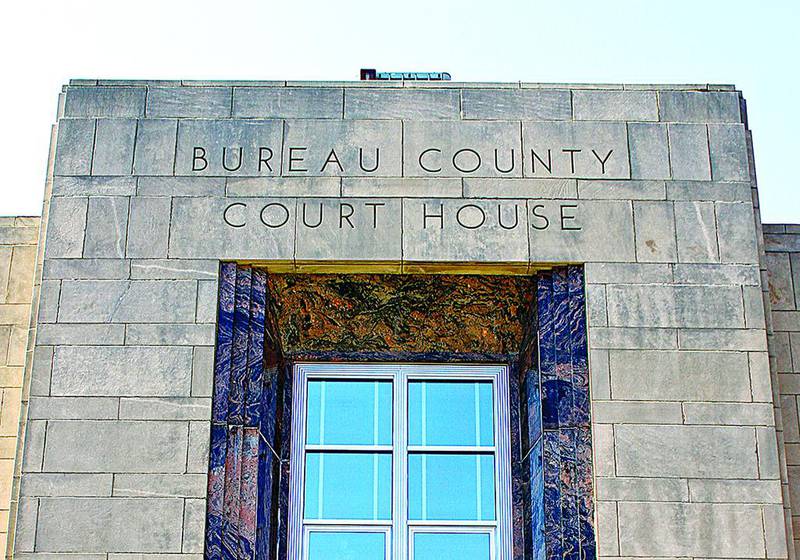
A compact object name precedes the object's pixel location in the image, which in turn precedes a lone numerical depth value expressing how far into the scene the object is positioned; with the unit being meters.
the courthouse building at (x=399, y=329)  11.45
